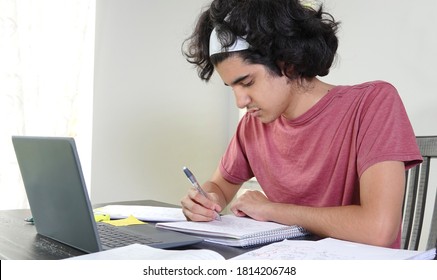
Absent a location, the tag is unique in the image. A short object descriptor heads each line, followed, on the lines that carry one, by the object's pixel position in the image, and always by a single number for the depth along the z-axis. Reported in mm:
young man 975
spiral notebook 861
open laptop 730
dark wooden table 775
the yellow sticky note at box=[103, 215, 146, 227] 1039
